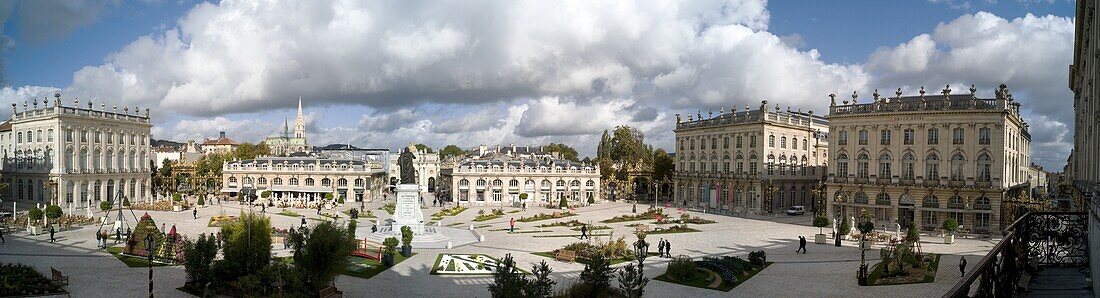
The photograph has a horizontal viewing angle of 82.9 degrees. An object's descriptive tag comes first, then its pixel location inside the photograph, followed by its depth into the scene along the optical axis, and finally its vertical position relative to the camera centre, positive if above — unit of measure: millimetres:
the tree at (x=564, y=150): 153550 -85
